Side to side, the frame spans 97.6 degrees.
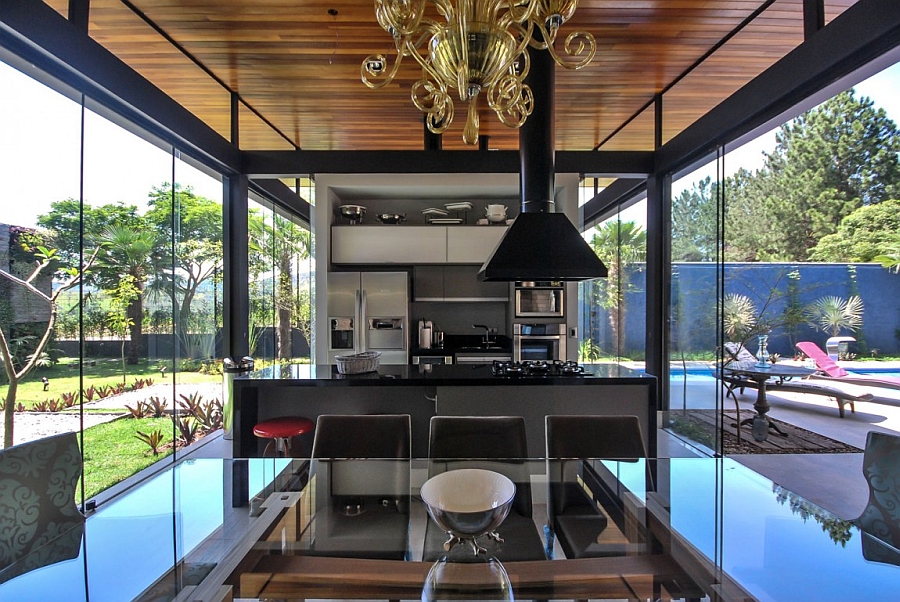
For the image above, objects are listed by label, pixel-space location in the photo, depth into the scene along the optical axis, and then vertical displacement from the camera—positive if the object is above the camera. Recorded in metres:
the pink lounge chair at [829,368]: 3.08 -0.55
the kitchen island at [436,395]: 2.73 -0.67
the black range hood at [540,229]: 2.49 +0.52
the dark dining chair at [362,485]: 1.28 -0.76
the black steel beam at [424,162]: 4.45 +1.67
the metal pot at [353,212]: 4.83 +1.18
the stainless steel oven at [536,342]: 4.69 -0.42
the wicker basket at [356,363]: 2.88 -0.40
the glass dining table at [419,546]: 1.03 -0.76
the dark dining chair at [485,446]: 1.77 -0.70
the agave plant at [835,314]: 3.06 -0.08
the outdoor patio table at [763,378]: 3.71 -0.72
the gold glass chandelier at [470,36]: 1.34 +0.96
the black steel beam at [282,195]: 4.88 +1.50
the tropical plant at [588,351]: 5.62 -0.65
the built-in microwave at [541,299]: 4.70 +0.09
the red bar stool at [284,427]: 2.79 -0.86
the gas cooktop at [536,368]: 2.91 -0.48
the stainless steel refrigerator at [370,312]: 4.70 -0.05
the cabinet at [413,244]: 4.76 +0.77
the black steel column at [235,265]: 4.38 +0.49
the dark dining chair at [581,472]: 1.29 -0.76
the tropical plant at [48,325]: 2.03 -0.07
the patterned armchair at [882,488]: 1.48 -0.72
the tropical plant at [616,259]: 5.33 +0.66
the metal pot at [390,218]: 4.86 +1.12
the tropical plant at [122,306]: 2.81 +0.03
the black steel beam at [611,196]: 4.98 +1.50
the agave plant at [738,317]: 3.52 -0.10
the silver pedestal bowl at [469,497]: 1.13 -0.64
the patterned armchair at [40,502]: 1.31 -0.69
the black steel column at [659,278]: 4.36 +0.31
